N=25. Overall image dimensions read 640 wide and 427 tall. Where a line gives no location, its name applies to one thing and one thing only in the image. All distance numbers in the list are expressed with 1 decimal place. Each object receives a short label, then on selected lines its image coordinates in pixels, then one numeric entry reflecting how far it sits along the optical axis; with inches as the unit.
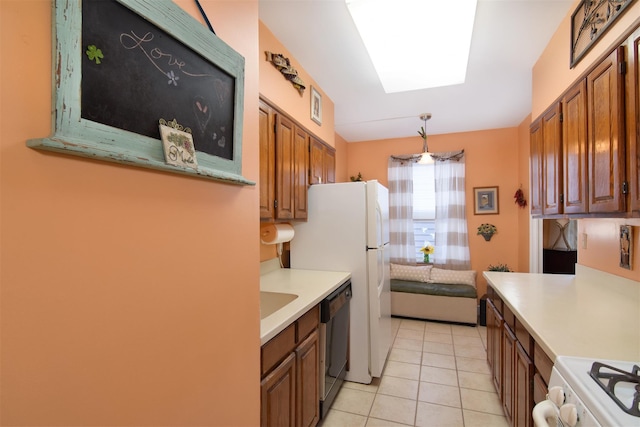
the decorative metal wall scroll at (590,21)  54.2
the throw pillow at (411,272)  160.9
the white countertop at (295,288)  53.1
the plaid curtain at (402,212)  172.7
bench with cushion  146.7
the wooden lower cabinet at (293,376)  50.4
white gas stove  28.7
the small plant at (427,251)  166.6
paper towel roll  91.4
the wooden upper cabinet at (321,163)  103.2
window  173.0
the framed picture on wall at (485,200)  163.8
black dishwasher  77.0
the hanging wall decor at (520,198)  152.8
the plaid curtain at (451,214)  164.7
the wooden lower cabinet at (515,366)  51.3
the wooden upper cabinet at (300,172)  90.7
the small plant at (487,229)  161.6
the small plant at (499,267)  153.9
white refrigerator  96.7
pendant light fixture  141.3
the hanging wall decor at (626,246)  64.4
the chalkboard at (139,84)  21.9
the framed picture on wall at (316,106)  106.0
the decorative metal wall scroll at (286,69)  81.2
